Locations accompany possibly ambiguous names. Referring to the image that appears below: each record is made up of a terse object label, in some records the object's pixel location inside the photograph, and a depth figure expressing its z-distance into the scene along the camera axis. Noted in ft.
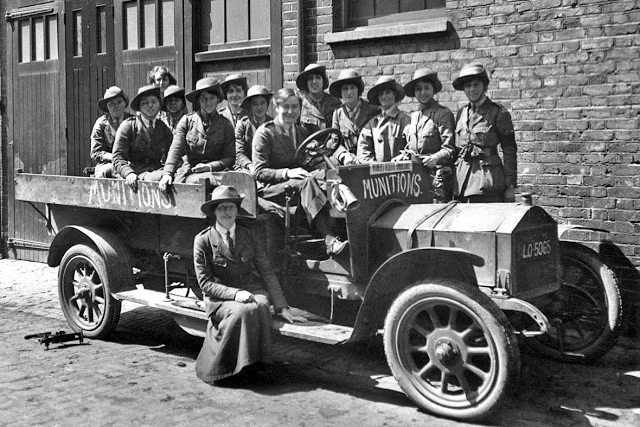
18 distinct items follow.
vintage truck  15.40
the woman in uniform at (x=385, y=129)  21.57
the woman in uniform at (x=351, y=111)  22.57
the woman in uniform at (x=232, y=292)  17.46
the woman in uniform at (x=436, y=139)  20.99
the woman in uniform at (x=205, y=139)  22.11
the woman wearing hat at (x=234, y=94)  24.72
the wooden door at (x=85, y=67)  34.35
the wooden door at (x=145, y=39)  31.45
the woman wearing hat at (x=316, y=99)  23.50
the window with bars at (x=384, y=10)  25.04
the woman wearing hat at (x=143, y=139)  22.70
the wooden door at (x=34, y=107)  36.06
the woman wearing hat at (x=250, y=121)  22.44
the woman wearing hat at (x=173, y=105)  24.85
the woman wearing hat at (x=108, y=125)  24.93
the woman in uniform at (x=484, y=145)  20.53
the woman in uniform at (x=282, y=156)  18.78
